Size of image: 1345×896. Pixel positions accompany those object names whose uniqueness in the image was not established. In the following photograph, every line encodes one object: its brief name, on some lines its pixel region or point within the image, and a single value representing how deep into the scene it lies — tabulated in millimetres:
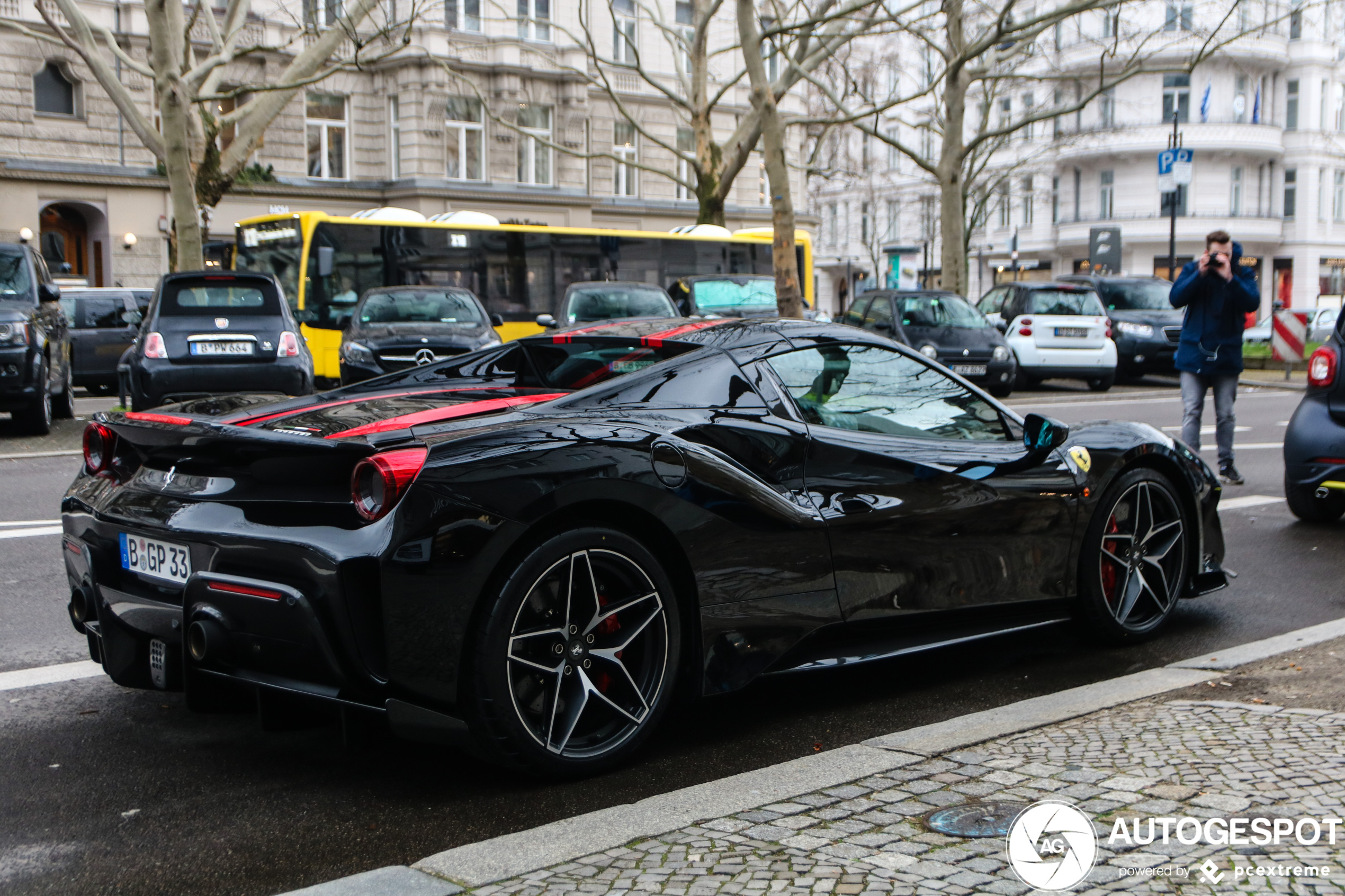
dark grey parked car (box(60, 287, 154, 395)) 20328
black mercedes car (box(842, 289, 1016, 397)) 20328
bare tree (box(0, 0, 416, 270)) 18484
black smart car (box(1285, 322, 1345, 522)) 8086
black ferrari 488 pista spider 3461
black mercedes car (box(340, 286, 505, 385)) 16906
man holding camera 9914
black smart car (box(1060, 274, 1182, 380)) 22922
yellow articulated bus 22562
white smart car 21656
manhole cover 3199
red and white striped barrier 26031
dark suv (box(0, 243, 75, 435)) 13562
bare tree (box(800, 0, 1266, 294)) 24266
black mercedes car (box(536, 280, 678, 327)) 18891
